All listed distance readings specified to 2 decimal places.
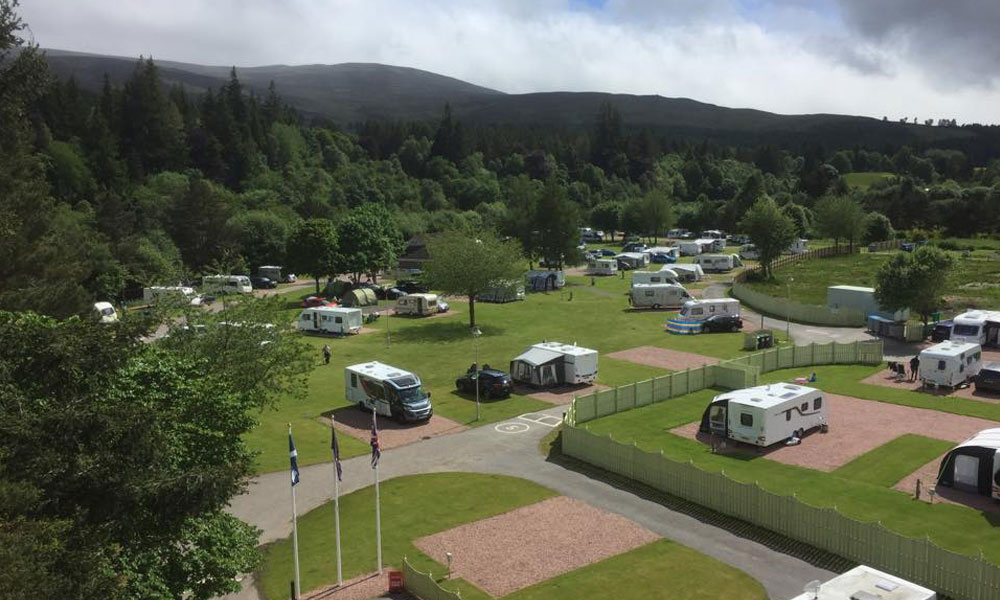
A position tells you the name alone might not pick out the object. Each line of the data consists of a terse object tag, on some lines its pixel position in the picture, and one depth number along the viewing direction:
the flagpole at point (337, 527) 18.19
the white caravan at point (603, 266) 81.25
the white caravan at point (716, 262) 83.00
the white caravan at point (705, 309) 50.03
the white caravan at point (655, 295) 58.38
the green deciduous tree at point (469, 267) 50.81
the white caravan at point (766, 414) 26.16
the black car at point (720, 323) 48.97
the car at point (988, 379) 32.38
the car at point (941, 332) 43.12
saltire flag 18.02
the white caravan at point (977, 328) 40.34
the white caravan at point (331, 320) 50.72
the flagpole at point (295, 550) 17.27
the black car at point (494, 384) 34.38
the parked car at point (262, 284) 77.25
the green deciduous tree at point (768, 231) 72.75
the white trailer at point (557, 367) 35.88
